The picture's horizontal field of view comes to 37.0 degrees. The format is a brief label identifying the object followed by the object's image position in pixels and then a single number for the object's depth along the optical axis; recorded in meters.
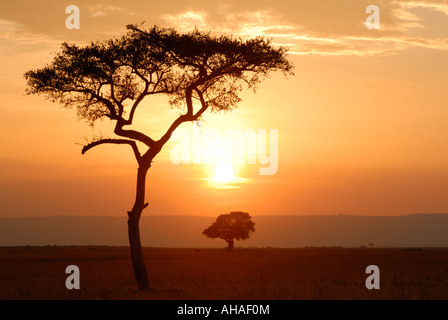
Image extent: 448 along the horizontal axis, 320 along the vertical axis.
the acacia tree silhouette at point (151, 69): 33.56
